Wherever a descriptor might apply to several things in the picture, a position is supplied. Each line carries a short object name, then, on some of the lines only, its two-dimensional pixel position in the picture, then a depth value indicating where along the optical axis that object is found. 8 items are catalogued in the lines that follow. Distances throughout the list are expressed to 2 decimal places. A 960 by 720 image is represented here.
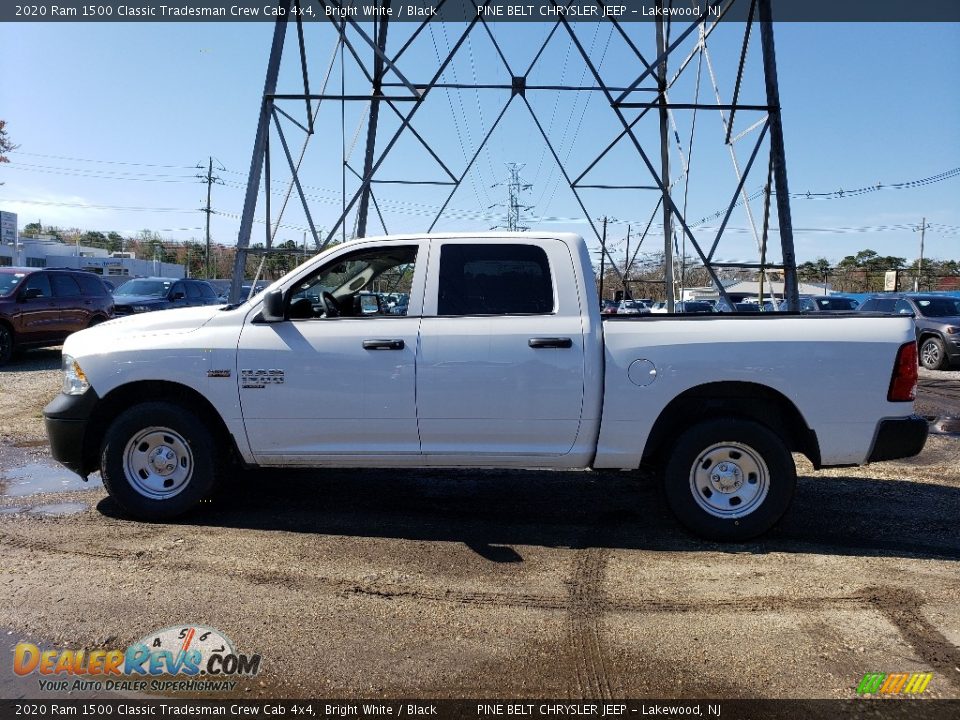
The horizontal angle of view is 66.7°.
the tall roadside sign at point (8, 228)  61.59
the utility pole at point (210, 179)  68.31
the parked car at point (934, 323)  16.19
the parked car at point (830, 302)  20.78
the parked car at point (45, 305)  13.32
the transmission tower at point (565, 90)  8.80
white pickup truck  4.68
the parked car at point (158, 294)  16.98
